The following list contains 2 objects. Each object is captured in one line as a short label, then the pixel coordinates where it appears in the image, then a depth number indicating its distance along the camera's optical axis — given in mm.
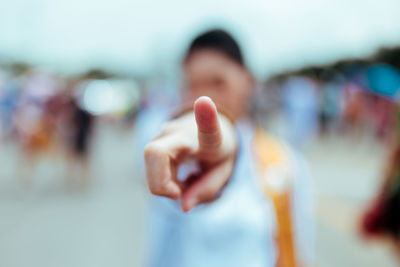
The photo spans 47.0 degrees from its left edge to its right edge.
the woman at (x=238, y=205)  1361
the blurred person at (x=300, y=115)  7746
